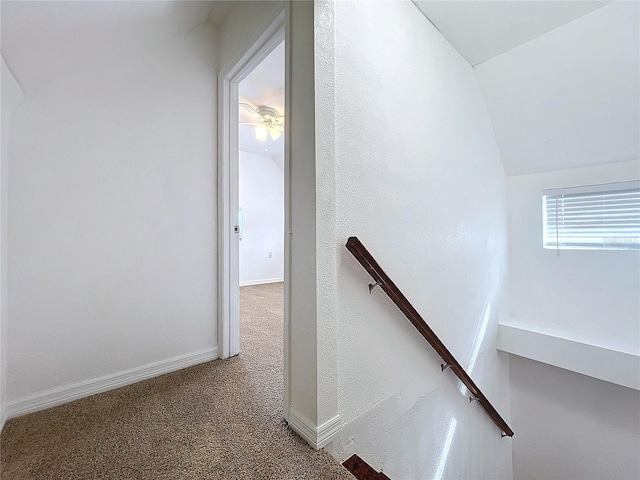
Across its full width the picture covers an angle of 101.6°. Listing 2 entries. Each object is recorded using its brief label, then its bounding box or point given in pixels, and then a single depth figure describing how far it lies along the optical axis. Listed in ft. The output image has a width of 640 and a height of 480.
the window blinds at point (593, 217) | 7.55
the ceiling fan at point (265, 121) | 11.98
